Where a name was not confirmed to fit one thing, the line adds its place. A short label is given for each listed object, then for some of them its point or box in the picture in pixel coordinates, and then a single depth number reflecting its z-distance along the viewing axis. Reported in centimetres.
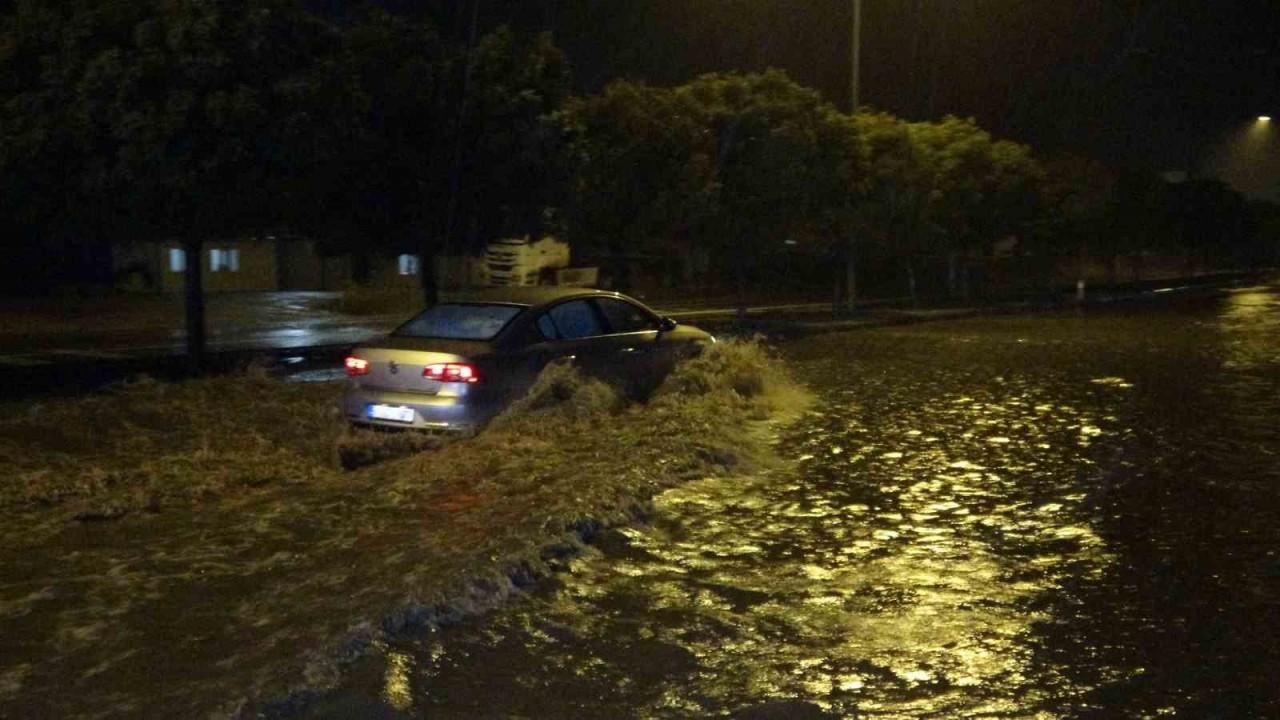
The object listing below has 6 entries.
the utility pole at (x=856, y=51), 3102
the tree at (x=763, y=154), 3344
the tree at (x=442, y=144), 1972
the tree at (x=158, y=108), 1602
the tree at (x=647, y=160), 3253
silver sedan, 1182
